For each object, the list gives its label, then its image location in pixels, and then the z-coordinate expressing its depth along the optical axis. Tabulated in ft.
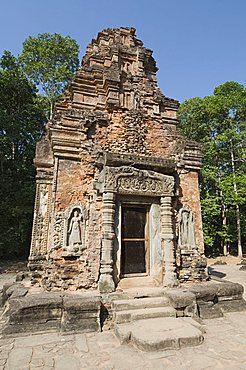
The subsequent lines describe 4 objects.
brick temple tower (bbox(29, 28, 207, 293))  18.17
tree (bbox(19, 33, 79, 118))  60.81
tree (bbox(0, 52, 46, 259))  56.65
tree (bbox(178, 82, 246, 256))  63.05
